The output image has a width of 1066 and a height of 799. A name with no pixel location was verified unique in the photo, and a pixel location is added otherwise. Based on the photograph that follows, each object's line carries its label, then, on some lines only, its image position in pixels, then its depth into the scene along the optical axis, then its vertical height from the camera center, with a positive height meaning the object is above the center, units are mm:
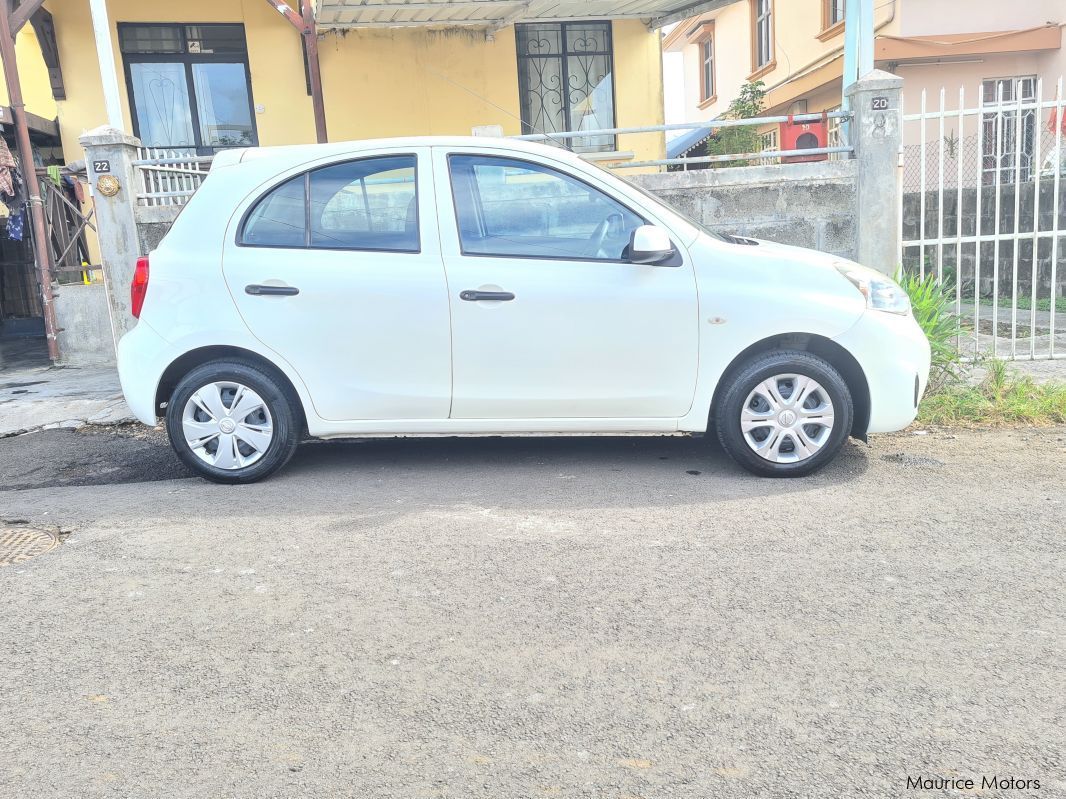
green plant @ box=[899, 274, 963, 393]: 6293 -781
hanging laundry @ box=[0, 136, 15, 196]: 9492 +1177
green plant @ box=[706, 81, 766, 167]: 16281 +1909
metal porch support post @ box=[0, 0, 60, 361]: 9391 +1331
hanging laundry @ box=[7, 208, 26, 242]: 9867 +608
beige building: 16016 +3050
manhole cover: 3918 -1181
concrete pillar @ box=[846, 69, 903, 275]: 7113 +309
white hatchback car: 4676 -370
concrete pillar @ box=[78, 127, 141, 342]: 7398 +551
